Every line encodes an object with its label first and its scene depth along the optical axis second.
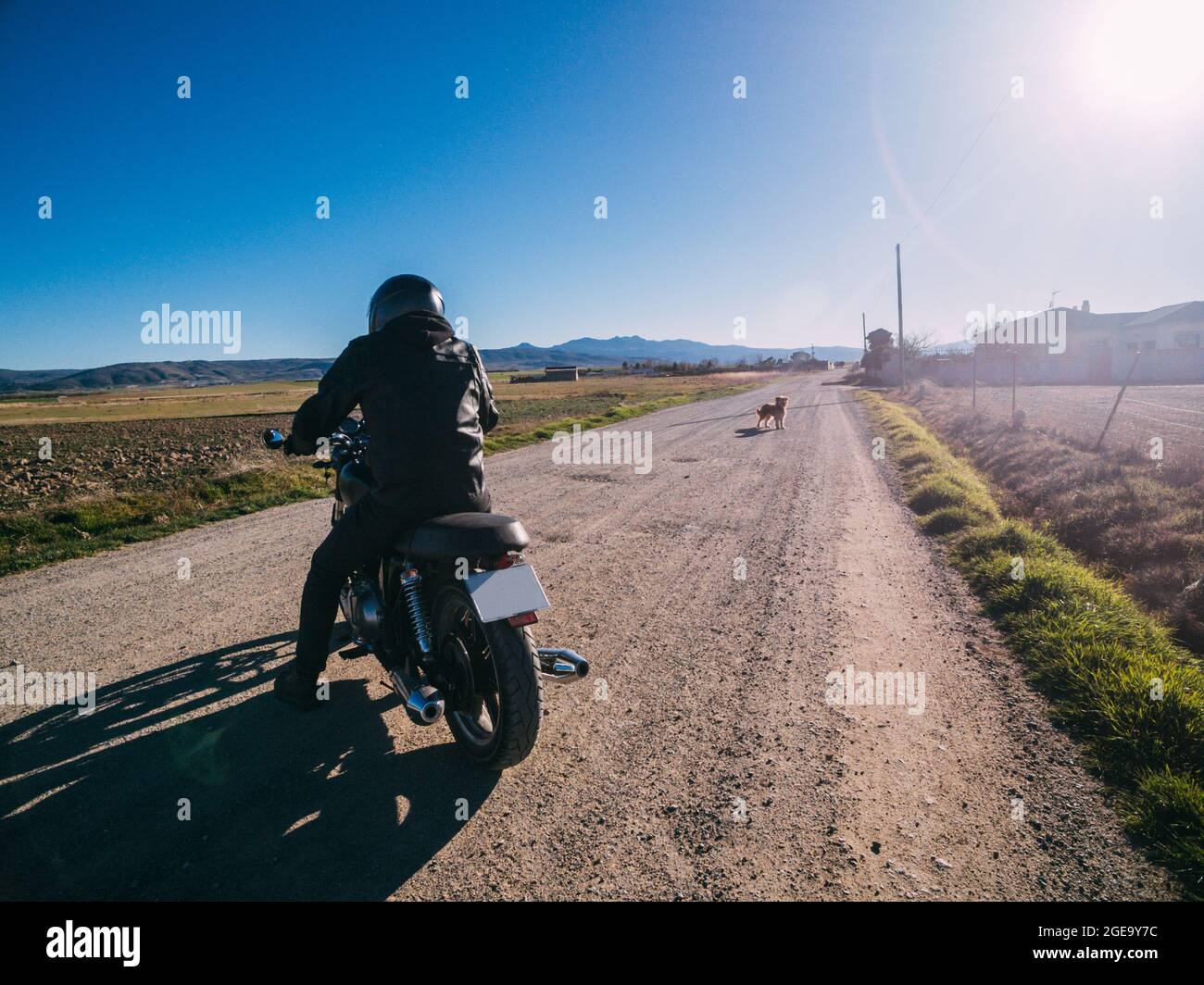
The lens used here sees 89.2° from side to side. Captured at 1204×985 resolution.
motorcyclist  2.91
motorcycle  2.69
